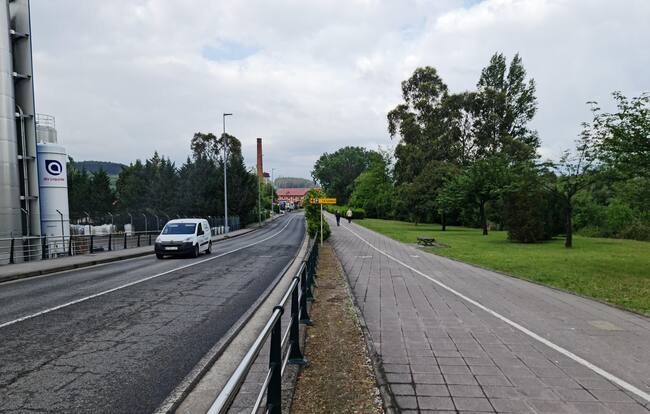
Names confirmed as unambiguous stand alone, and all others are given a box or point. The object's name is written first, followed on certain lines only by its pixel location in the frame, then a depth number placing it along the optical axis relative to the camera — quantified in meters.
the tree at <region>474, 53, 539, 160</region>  46.01
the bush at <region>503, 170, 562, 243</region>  26.28
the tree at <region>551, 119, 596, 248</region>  22.66
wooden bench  23.67
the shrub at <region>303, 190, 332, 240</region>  24.33
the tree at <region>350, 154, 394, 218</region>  73.81
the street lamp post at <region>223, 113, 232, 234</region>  40.09
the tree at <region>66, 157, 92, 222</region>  63.72
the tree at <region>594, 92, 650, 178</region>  12.78
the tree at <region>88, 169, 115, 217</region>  66.10
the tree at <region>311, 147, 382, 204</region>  124.81
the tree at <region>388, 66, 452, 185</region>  48.00
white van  17.33
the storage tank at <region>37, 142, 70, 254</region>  21.02
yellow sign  21.66
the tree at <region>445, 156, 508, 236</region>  32.81
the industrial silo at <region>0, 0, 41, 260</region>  17.86
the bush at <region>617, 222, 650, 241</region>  31.02
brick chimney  103.00
